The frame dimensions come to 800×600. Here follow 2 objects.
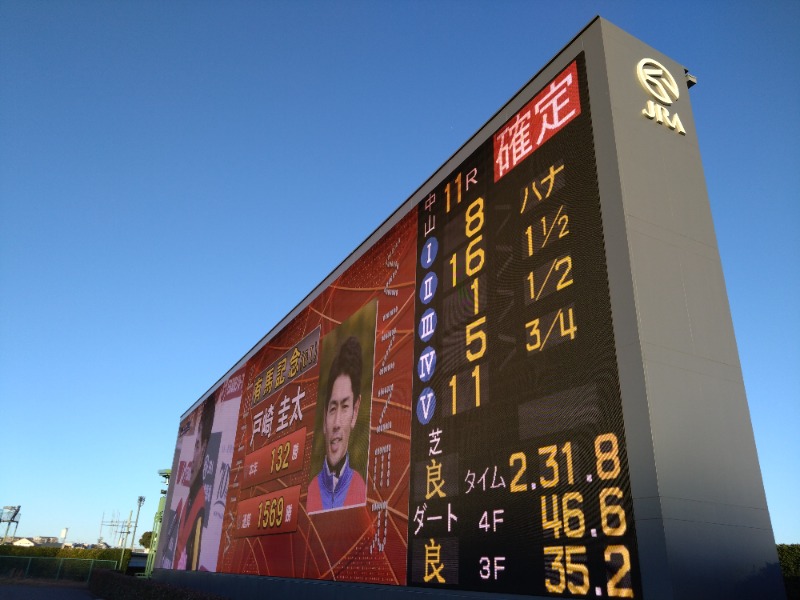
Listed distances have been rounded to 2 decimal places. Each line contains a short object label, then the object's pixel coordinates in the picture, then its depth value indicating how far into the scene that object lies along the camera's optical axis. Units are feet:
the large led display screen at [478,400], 21.07
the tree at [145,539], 350.23
